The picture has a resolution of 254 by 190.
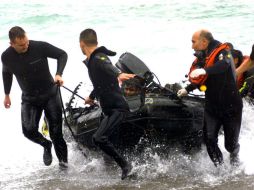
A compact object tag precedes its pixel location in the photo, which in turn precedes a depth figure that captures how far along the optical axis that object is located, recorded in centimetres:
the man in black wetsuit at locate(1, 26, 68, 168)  1257
